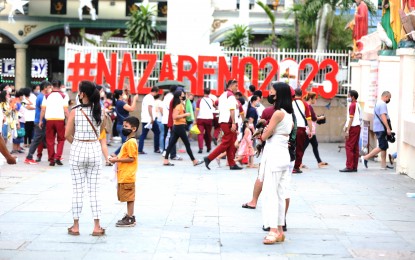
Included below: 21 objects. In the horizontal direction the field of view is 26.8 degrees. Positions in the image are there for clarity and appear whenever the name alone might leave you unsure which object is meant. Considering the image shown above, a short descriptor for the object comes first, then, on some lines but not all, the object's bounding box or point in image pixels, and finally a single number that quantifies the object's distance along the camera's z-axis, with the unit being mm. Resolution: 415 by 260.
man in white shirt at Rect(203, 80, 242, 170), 16969
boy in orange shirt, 10312
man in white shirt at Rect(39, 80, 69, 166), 16984
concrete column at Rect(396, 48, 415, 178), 17016
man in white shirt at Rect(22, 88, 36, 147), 20878
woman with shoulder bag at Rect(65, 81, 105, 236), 9773
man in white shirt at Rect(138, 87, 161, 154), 20812
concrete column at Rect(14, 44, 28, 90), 45406
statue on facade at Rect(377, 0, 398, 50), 19891
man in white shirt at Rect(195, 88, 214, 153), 21391
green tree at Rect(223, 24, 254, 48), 38688
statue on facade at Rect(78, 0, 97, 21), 39812
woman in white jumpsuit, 9617
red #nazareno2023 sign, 26766
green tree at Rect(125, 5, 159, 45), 40062
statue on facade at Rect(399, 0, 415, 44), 16703
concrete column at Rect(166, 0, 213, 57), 28453
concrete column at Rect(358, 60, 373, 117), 23016
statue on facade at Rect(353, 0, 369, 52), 24312
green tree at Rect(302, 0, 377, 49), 31422
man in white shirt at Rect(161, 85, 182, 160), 19703
